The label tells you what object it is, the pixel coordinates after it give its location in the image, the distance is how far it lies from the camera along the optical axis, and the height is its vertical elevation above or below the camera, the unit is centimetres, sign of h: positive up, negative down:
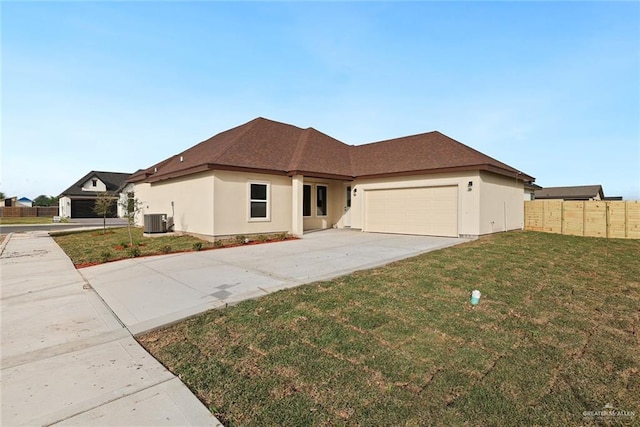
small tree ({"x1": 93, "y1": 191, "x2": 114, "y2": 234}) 1606 +27
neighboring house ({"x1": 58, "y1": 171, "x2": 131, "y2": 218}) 3444 +180
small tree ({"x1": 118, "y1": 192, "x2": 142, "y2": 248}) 1260 +9
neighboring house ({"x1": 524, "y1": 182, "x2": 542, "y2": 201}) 2156 +148
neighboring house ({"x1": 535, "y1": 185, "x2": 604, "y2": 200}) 3675 +217
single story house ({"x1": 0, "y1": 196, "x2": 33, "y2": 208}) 4522 +106
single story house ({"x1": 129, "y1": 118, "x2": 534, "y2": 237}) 1242 +110
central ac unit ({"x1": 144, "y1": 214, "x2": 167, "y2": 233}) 1469 -71
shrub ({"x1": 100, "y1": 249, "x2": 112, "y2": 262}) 865 -146
